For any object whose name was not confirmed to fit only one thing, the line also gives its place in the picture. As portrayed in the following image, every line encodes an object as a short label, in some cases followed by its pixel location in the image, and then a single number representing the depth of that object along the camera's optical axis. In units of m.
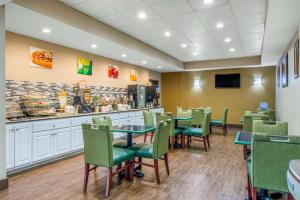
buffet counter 3.53
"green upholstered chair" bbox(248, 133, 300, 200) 1.94
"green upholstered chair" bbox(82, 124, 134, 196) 2.84
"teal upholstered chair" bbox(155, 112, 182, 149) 4.92
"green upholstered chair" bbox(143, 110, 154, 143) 5.76
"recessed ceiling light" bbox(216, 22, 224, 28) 4.59
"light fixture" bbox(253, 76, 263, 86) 9.03
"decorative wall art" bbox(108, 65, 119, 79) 6.93
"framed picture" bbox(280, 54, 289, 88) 5.21
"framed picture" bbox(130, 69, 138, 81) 8.16
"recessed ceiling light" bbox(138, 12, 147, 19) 4.05
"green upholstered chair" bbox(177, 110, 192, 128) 6.26
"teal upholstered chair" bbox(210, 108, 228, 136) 7.33
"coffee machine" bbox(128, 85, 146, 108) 7.71
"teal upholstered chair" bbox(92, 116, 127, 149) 3.79
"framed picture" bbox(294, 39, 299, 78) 3.83
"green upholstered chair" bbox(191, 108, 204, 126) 6.61
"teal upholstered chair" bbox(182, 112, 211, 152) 5.12
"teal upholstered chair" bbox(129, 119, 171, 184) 3.21
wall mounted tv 9.44
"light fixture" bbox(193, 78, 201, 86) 10.30
